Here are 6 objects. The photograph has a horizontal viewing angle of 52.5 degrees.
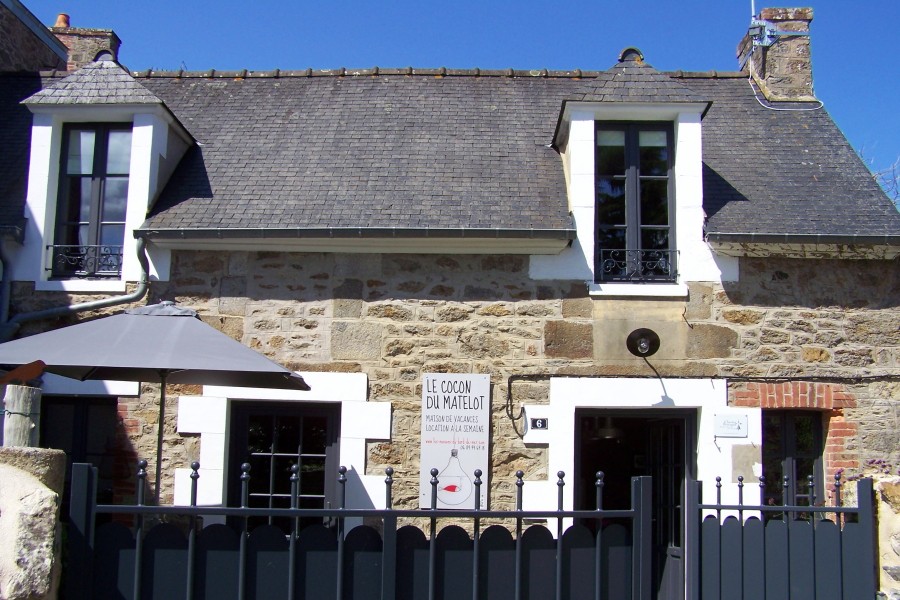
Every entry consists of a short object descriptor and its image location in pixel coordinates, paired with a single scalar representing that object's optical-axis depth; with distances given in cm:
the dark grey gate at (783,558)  464
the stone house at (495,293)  752
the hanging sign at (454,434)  739
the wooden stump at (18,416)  382
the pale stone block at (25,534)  355
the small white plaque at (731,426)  749
